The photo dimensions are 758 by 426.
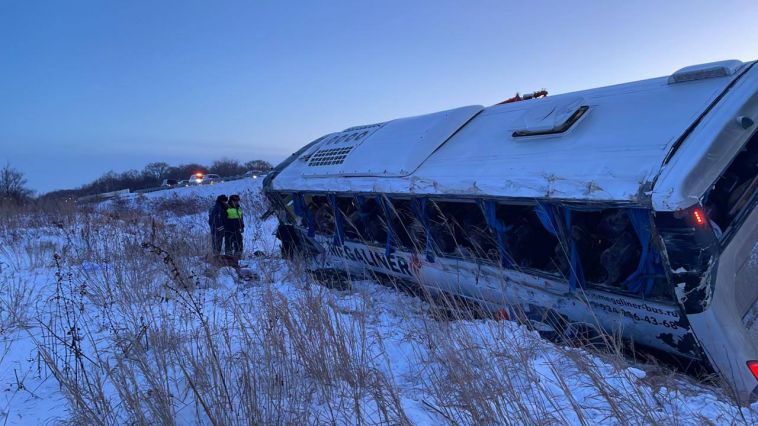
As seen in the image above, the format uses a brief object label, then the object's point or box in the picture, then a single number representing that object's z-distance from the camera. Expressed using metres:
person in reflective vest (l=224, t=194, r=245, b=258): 10.50
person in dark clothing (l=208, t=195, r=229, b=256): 10.59
